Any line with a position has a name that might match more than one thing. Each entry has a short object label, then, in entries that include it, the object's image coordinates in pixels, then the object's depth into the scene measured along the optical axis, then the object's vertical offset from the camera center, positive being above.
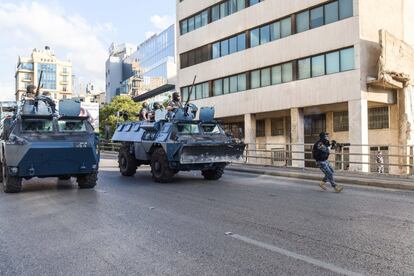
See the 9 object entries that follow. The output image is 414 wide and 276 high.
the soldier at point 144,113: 17.34 +1.38
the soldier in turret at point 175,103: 15.14 +1.55
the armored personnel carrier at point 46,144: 10.95 +0.13
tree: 46.91 +4.33
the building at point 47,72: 119.44 +20.84
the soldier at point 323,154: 12.27 -0.19
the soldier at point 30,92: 12.84 +1.65
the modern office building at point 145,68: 78.95 +16.52
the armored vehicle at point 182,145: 13.45 +0.10
